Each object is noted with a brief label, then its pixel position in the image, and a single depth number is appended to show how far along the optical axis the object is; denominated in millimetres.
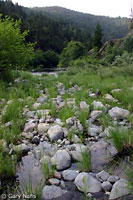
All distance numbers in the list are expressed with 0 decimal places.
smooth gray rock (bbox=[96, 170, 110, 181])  1956
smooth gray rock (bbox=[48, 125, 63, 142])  2959
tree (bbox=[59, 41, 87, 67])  23969
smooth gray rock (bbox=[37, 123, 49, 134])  3251
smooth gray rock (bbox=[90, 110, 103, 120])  3657
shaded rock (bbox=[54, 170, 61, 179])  2060
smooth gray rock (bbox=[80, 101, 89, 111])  3956
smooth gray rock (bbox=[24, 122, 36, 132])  3302
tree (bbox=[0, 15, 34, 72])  6294
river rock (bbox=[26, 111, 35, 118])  3920
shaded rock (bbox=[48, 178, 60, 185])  1936
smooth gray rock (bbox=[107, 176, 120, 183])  1893
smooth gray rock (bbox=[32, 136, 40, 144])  2983
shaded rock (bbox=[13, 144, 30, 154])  2541
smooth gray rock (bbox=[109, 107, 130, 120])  3500
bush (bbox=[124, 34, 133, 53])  18188
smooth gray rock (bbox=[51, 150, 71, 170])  2234
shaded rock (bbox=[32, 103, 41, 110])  4402
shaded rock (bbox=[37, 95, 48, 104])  4859
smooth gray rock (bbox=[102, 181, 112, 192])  1819
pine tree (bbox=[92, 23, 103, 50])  36688
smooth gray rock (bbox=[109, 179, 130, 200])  1679
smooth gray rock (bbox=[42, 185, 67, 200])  1757
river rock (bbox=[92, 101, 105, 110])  3893
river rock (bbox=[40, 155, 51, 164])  2215
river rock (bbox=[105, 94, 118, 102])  4398
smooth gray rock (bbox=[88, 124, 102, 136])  3080
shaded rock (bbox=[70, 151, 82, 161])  2370
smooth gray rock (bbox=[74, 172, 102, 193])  1808
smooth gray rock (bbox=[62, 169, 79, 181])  2022
